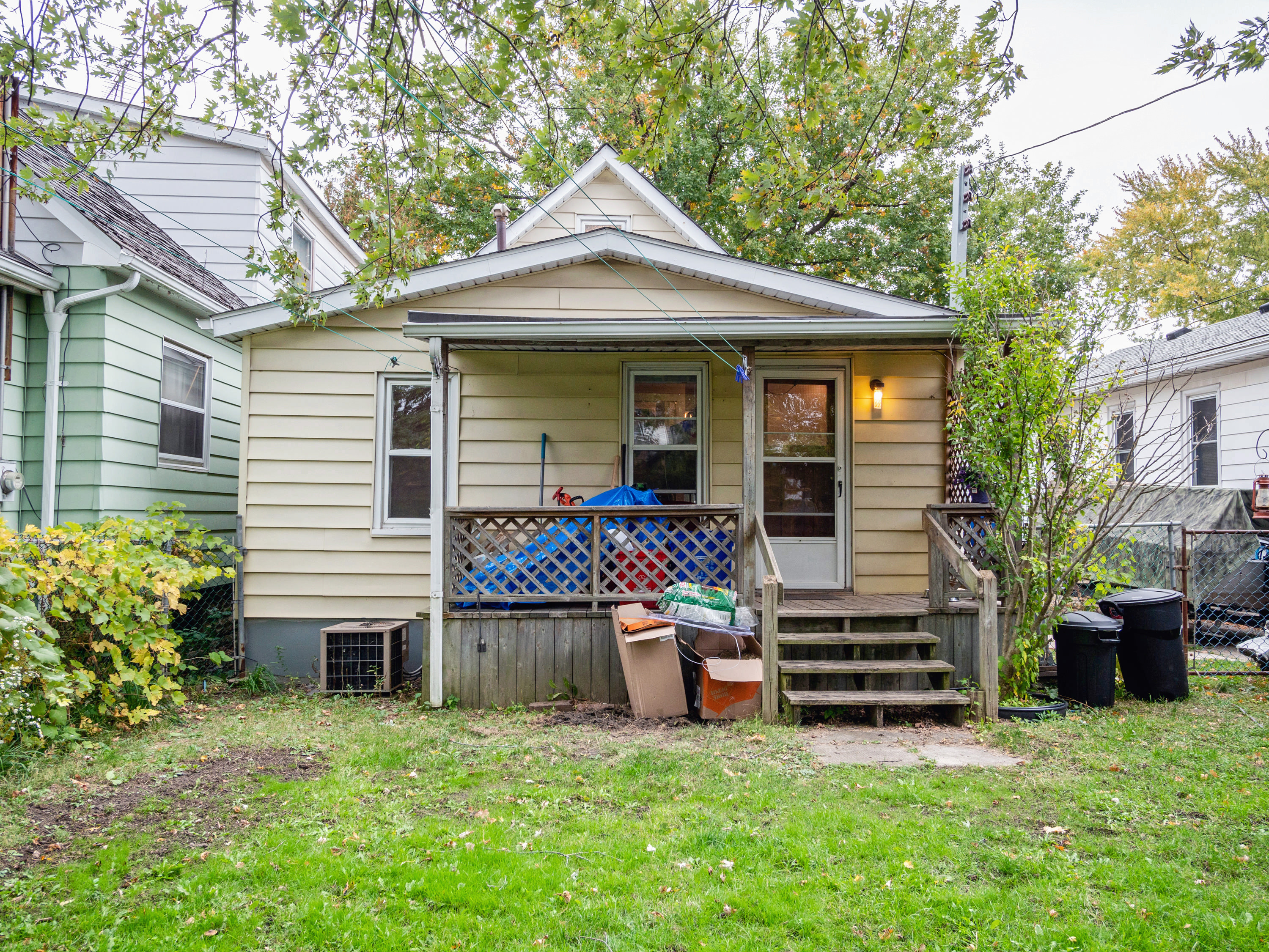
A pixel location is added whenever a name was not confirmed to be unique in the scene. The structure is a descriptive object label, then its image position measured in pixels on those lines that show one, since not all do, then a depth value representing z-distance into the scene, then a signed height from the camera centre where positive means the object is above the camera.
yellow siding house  7.32 +0.81
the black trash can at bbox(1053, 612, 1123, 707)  5.83 -1.10
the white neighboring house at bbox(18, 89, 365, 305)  9.38 +3.98
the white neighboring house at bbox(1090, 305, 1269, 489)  9.63 +1.67
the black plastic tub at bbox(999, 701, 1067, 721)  5.55 -1.44
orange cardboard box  5.46 -1.28
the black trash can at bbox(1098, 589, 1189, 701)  5.98 -1.02
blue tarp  6.41 -0.38
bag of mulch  5.81 -0.73
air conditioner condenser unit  6.72 -1.34
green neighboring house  6.55 +1.35
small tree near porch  5.81 +0.53
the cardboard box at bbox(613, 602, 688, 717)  5.72 -1.27
